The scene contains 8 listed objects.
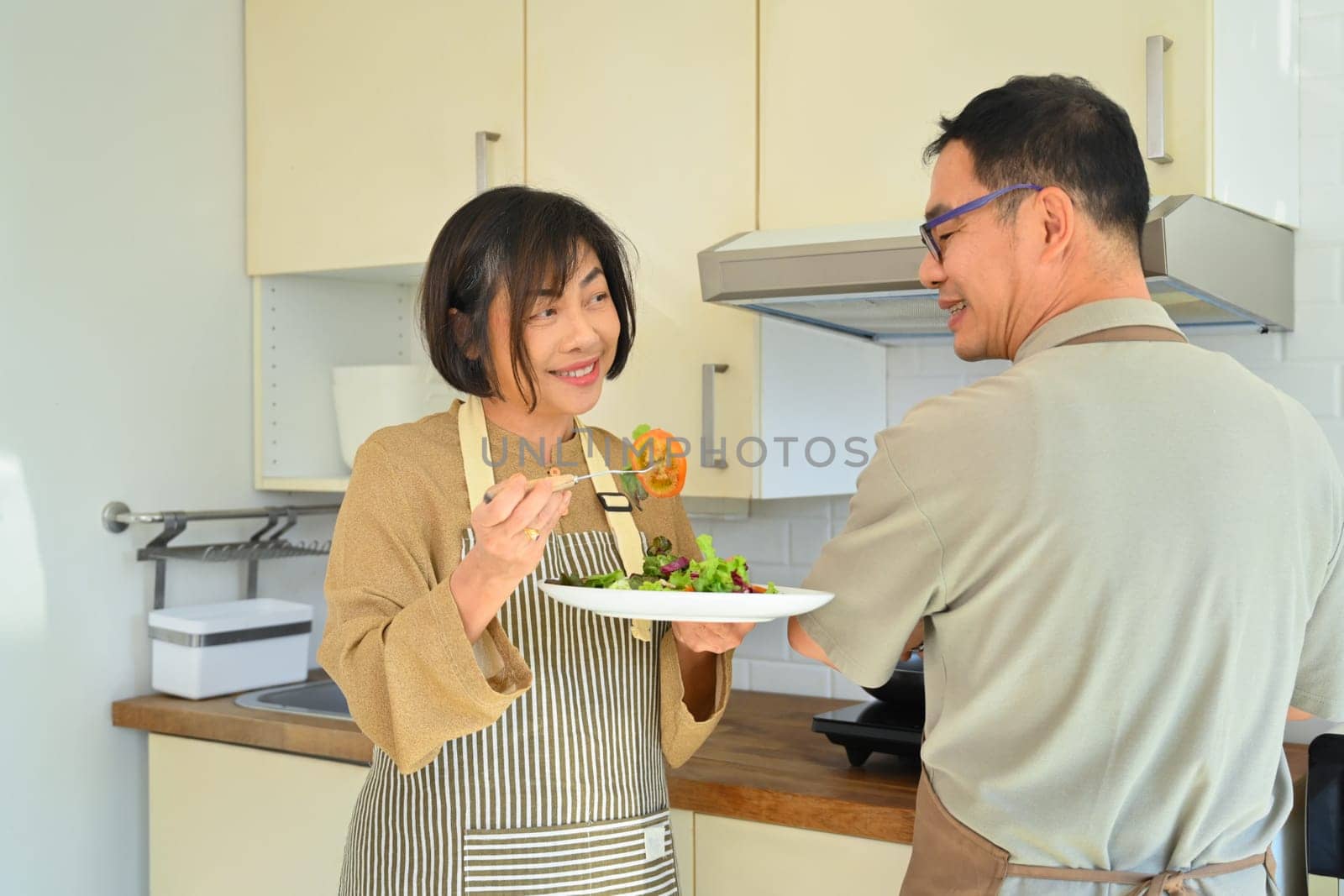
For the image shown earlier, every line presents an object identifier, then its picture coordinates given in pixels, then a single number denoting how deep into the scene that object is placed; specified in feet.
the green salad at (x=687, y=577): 4.28
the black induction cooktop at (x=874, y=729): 5.86
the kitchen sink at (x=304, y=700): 7.64
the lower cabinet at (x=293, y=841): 5.55
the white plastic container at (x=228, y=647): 7.63
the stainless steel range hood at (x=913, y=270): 5.02
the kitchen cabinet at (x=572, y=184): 6.65
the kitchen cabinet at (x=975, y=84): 5.36
